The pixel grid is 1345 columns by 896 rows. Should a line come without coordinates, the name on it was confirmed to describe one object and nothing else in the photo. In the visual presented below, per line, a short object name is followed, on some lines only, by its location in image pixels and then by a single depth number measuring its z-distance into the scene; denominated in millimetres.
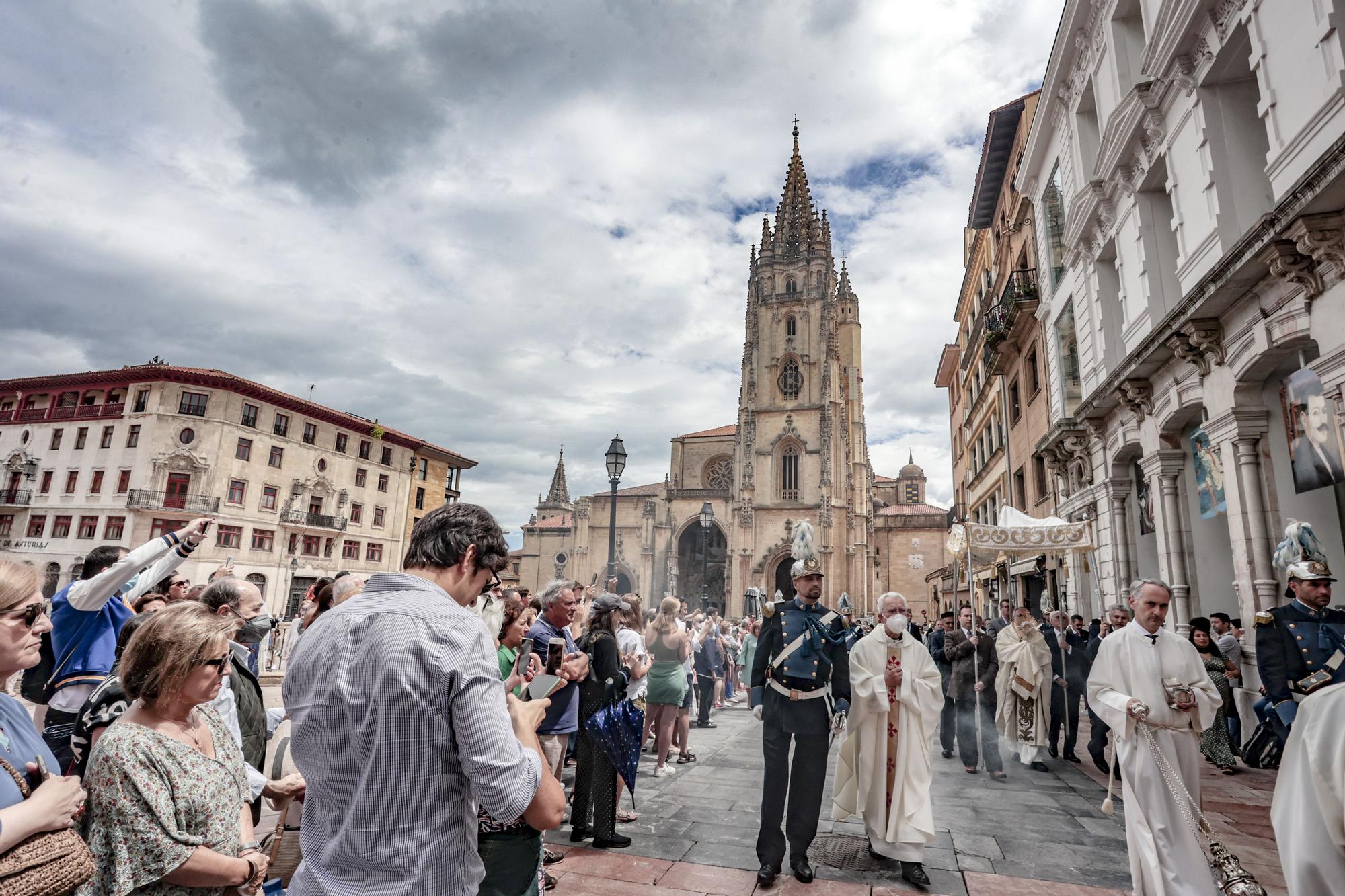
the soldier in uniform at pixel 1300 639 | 4496
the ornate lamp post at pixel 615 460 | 13555
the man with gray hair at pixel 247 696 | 2801
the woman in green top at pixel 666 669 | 7520
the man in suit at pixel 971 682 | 7898
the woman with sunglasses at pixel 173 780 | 1887
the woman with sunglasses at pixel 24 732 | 1587
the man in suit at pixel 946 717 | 8695
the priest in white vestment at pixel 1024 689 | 7977
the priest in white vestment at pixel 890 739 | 4641
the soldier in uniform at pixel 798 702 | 4441
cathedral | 44562
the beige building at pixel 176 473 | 32875
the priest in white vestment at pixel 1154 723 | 3961
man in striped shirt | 1611
